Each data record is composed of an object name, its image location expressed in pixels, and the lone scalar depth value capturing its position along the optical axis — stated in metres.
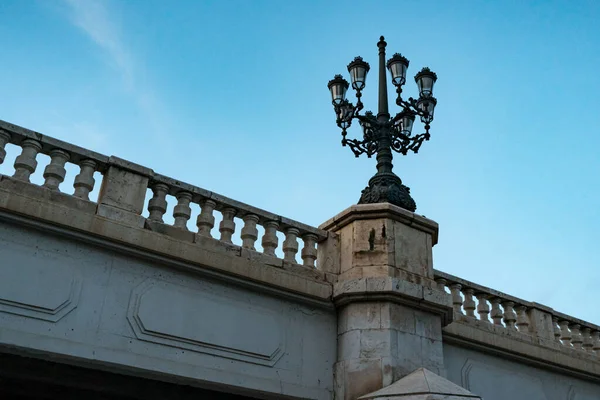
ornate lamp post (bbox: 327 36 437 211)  9.33
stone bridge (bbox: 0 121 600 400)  5.62
